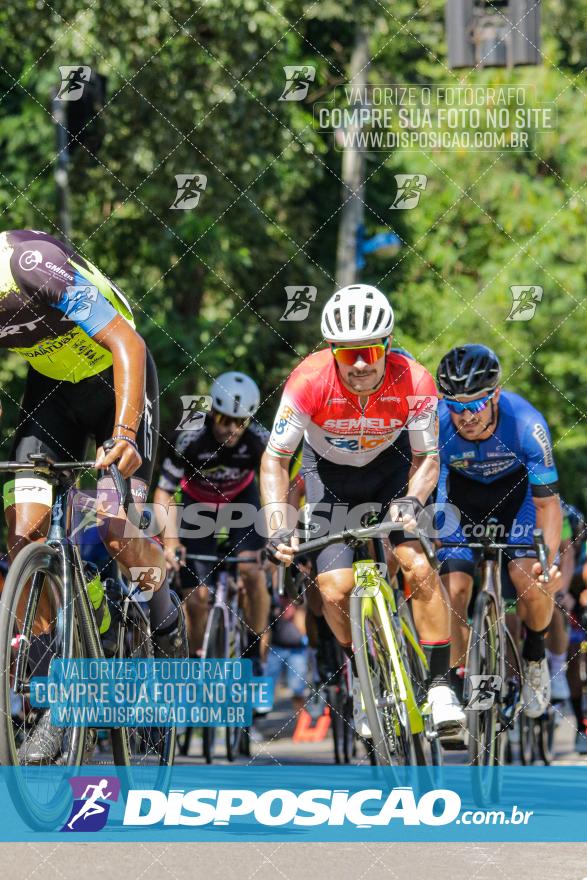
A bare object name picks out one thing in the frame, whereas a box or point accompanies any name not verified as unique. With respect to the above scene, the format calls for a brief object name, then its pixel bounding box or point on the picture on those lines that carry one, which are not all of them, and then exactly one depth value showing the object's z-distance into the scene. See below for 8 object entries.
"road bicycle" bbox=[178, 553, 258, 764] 20.27
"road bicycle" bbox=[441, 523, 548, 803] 14.64
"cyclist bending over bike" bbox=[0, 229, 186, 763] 12.02
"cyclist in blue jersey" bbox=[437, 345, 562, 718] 15.70
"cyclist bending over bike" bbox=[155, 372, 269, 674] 20.91
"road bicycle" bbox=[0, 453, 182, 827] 10.52
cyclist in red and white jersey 13.62
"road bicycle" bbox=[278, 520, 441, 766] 12.72
